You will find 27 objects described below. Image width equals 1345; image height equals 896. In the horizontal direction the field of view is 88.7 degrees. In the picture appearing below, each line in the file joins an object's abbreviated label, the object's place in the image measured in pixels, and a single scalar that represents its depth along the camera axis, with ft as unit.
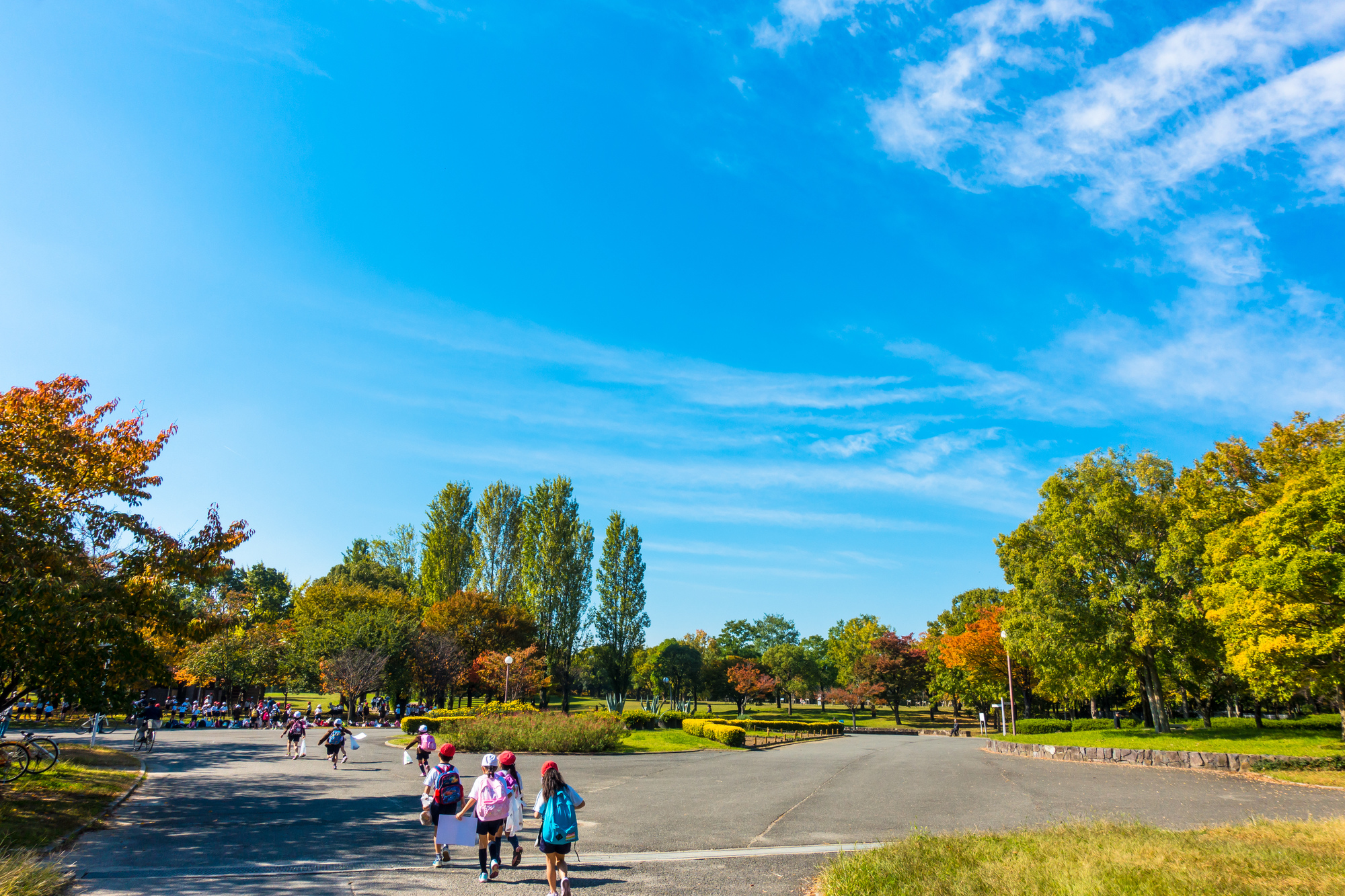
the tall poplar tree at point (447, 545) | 184.34
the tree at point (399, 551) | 266.16
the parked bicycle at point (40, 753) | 46.91
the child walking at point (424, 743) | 47.11
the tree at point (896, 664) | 201.46
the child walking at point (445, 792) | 30.35
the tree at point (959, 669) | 177.27
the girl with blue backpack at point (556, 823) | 24.00
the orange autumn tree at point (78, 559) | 36.32
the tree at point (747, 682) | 222.69
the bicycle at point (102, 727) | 99.76
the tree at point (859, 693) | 194.80
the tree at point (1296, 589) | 62.80
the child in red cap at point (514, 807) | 28.71
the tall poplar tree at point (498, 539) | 181.88
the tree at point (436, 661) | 143.84
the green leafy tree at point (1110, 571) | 101.19
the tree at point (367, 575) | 217.56
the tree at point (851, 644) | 235.46
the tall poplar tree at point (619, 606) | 176.04
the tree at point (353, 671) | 124.57
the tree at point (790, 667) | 256.93
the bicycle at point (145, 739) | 74.54
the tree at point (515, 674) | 147.02
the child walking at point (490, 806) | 27.45
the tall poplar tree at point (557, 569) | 173.78
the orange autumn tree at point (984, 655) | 152.25
